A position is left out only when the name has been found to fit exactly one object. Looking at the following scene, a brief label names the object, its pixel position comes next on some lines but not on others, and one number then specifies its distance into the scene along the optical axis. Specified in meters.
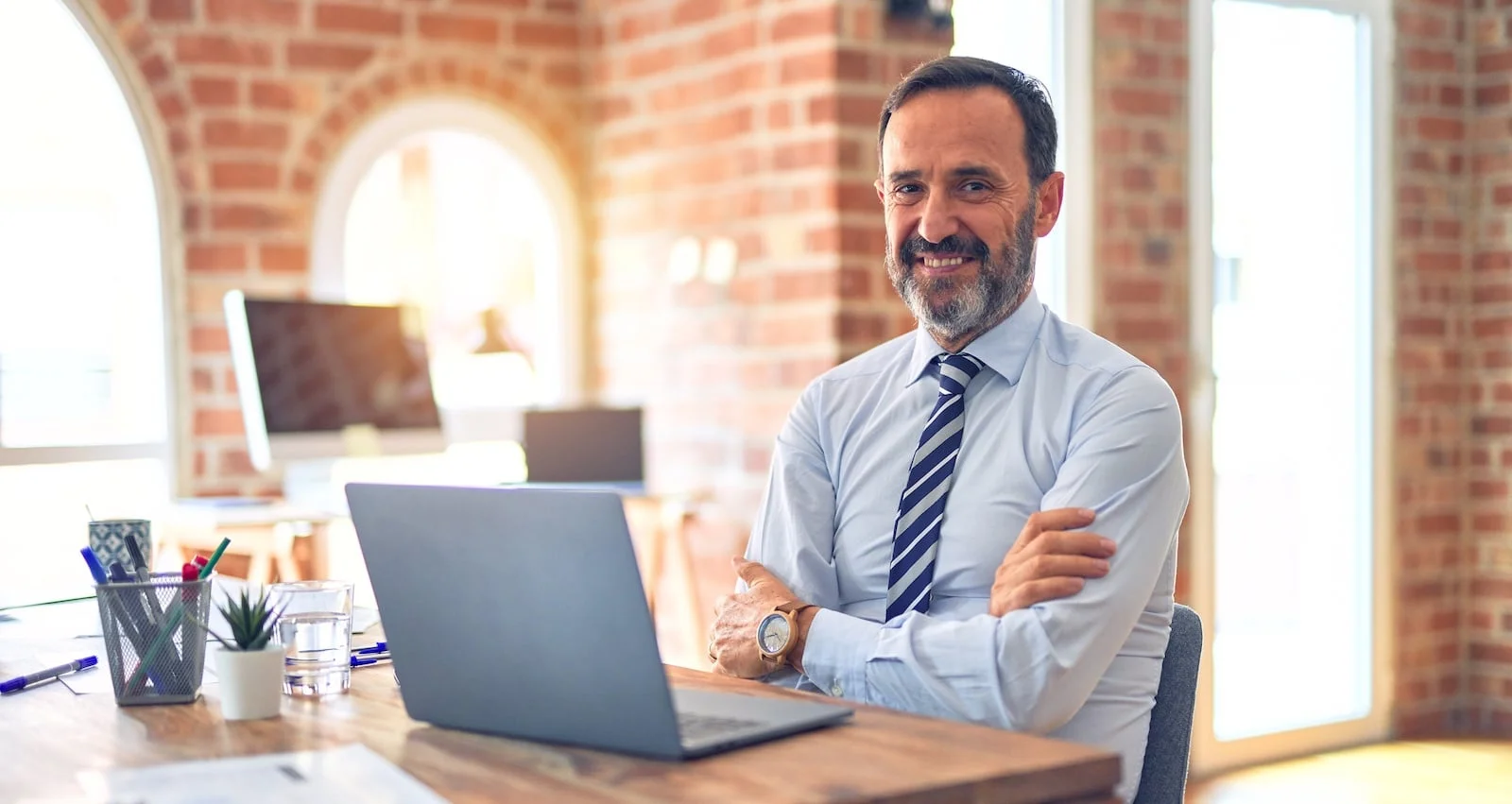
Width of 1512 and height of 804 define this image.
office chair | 1.76
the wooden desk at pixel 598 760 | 1.18
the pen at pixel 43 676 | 1.65
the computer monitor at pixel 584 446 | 3.97
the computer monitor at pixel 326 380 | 3.64
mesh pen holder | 1.56
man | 1.70
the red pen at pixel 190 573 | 1.59
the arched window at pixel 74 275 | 3.98
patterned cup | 2.11
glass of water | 1.60
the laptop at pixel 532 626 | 1.26
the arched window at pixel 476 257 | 4.54
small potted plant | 1.46
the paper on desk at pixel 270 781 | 1.18
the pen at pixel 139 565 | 1.62
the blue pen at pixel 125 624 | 1.56
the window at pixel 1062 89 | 4.12
